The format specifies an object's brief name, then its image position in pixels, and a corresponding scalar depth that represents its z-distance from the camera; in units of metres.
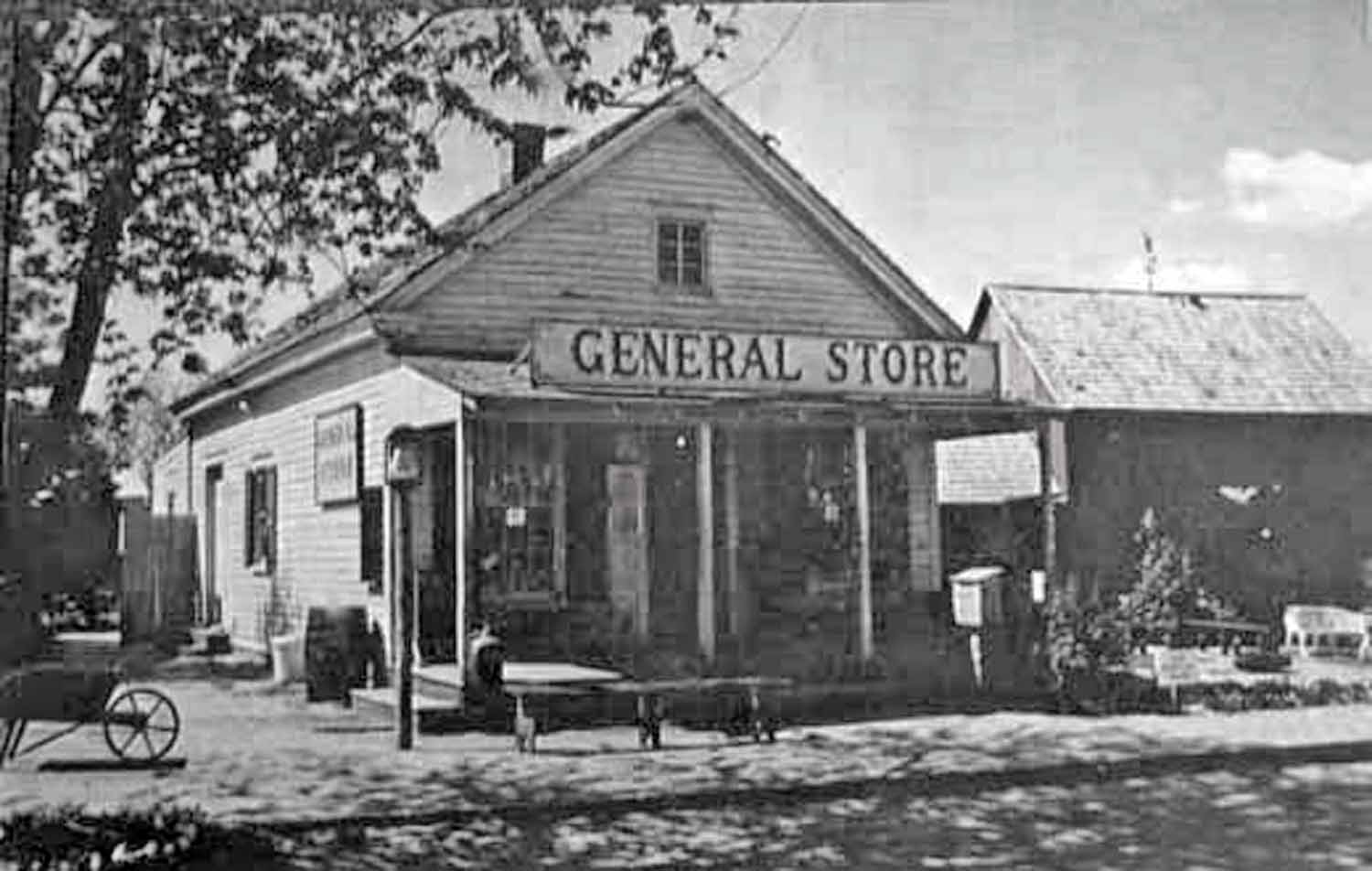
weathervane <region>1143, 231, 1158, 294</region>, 9.13
